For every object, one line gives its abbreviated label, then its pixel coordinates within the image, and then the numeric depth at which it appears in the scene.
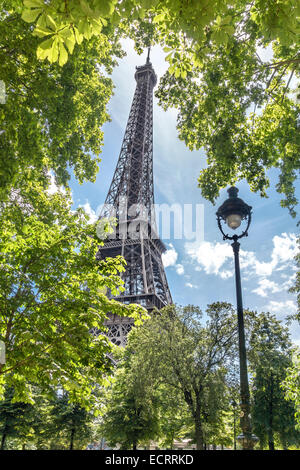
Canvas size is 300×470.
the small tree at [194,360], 16.94
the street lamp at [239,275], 5.20
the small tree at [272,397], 23.90
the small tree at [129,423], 21.27
